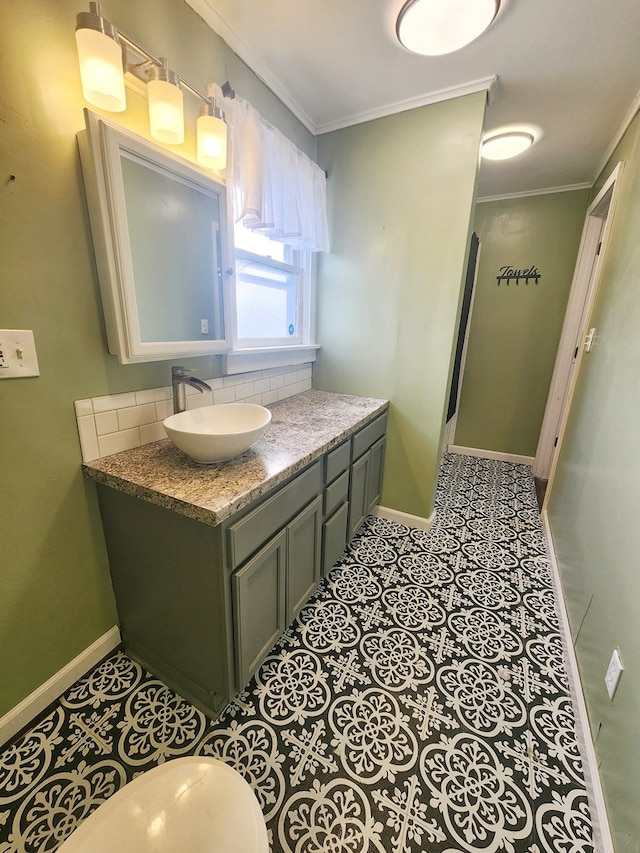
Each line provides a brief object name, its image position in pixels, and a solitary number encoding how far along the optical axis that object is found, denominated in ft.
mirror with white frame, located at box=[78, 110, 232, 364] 3.66
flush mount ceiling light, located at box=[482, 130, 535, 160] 7.00
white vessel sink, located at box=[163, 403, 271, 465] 3.87
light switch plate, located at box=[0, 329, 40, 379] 3.28
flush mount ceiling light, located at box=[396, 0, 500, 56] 4.19
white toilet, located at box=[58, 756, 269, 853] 2.14
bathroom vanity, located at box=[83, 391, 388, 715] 3.55
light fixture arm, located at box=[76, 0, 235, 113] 3.33
